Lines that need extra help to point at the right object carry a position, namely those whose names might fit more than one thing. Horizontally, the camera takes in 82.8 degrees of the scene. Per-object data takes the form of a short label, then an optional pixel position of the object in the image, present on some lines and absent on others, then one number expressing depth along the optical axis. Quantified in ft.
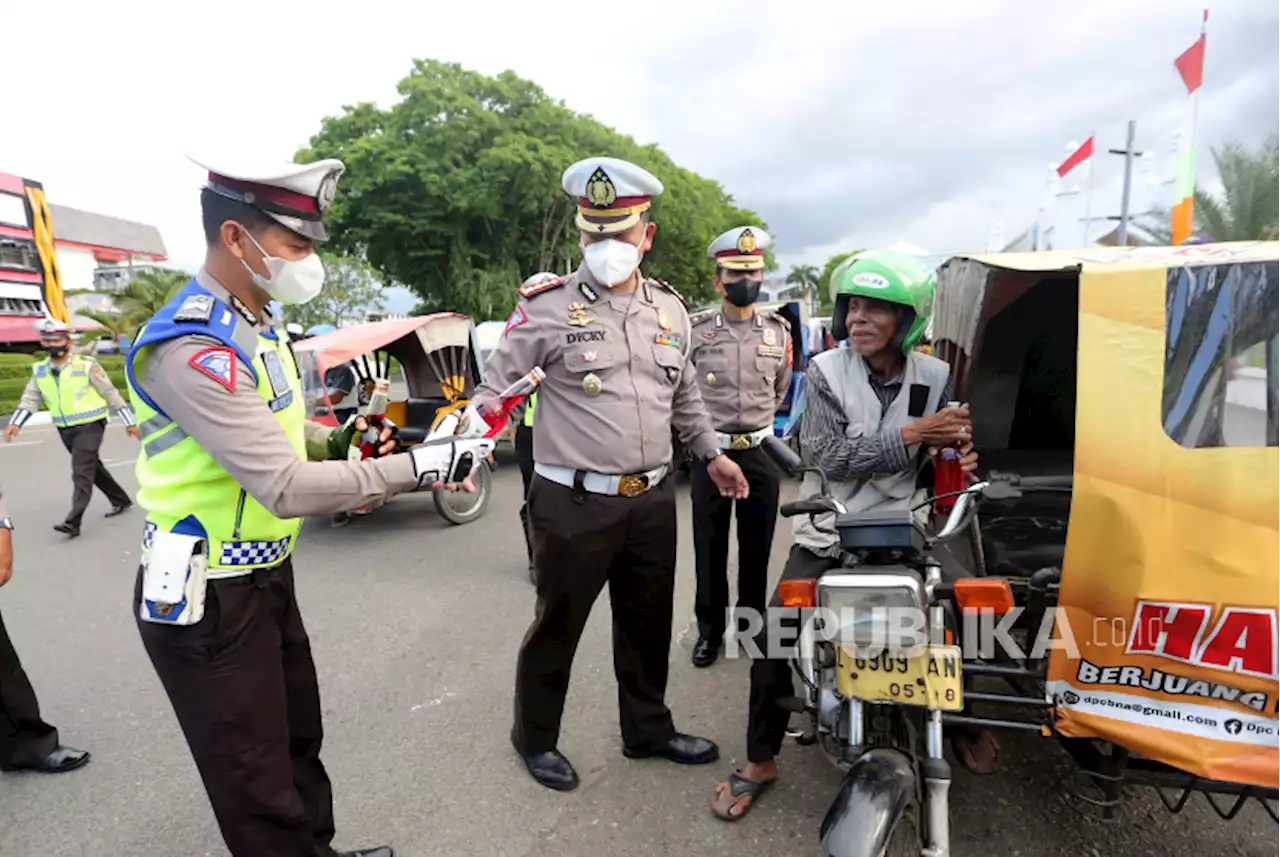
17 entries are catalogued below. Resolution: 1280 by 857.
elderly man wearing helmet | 7.46
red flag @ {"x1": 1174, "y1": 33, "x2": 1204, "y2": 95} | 29.68
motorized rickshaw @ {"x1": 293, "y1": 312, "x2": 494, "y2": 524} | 20.93
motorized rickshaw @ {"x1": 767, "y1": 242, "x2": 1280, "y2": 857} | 5.15
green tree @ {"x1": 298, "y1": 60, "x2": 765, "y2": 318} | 63.05
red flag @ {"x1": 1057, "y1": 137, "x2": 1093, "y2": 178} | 39.50
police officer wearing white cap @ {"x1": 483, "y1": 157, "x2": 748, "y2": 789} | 8.05
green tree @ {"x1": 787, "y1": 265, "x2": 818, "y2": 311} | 281.25
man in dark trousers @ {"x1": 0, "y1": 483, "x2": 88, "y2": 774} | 9.14
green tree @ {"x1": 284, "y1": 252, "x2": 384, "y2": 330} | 73.41
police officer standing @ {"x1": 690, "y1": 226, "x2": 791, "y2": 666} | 11.49
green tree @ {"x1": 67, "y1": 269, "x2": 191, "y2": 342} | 79.51
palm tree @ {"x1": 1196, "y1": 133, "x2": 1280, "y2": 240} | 43.29
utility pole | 36.52
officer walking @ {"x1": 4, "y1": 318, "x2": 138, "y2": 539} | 20.79
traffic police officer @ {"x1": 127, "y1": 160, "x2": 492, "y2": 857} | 5.24
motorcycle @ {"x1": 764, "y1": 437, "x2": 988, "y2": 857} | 5.42
